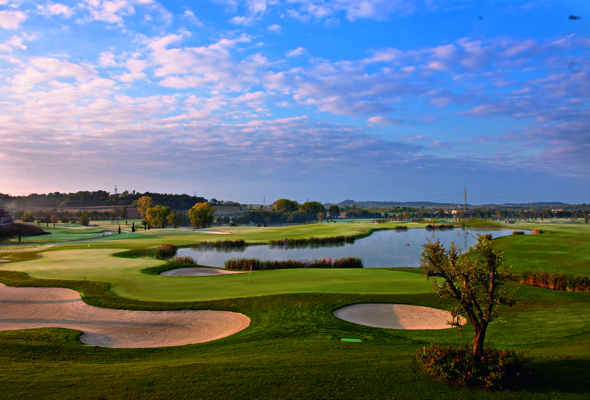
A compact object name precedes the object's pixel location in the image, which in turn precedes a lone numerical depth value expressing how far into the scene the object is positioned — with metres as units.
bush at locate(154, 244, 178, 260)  36.78
